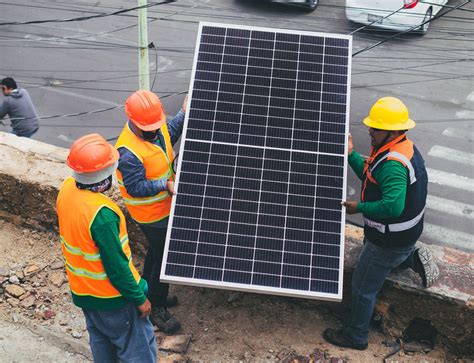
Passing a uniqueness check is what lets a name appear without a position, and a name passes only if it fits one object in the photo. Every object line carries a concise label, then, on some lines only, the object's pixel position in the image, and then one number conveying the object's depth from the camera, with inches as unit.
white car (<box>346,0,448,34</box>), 631.2
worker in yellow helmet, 189.2
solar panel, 198.1
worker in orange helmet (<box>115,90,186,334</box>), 202.1
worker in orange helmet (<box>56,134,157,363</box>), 166.9
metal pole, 413.9
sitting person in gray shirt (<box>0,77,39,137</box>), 404.8
